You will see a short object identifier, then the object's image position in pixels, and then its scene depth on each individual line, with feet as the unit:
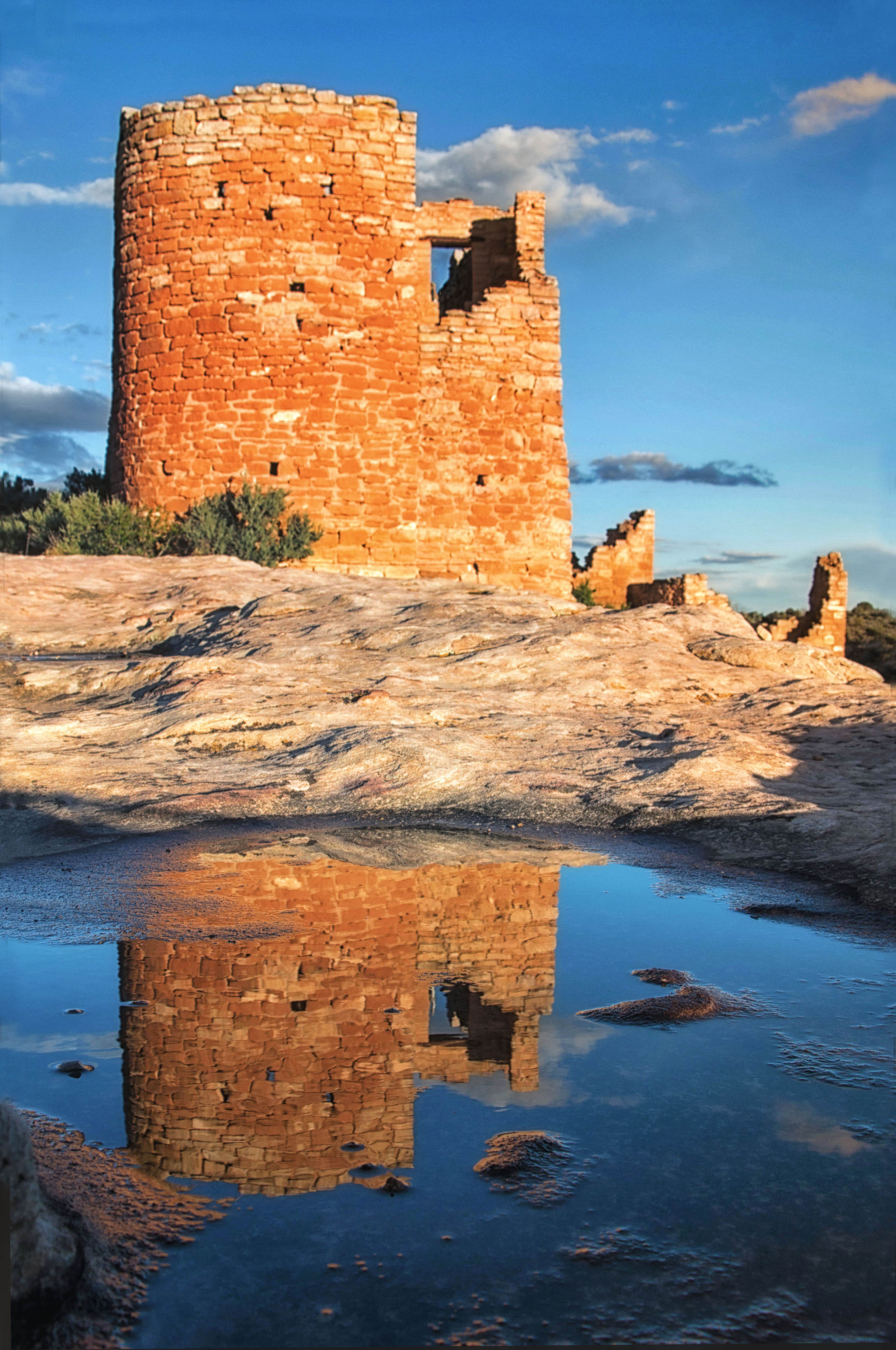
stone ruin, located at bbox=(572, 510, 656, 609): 67.15
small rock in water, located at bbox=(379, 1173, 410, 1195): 6.07
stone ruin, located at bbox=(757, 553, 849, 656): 68.64
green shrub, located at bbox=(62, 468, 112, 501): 51.24
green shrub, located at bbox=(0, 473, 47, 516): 55.26
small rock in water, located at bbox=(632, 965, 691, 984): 9.48
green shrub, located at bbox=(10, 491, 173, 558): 40.91
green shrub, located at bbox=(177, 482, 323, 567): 40.91
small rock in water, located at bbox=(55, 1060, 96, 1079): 7.41
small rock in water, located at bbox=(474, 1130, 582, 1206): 6.09
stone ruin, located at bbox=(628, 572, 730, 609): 62.39
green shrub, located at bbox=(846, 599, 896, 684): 82.38
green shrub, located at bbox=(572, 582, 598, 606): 61.26
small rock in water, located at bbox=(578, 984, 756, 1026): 8.55
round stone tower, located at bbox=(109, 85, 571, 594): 43.60
